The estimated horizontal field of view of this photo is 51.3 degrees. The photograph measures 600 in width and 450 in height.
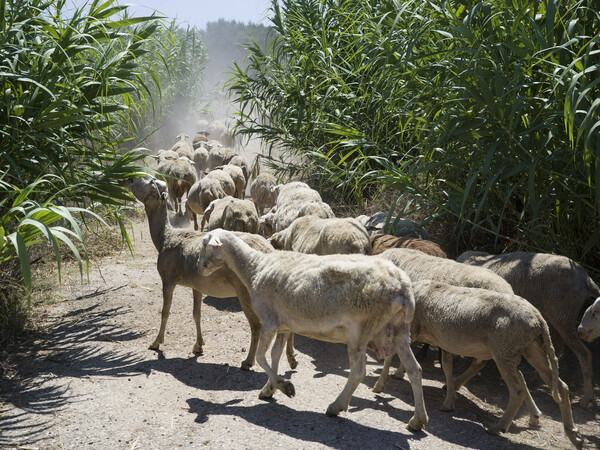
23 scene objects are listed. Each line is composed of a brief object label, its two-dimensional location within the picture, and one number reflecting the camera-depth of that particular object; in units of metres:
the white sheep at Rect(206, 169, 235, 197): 12.15
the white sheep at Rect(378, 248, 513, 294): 5.52
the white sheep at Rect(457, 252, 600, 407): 5.67
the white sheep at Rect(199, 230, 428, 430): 4.62
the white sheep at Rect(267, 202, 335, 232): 8.60
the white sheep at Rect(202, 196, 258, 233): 8.58
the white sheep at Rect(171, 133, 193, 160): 17.50
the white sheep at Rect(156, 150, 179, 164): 15.49
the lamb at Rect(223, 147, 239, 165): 17.14
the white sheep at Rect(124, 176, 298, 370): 6.04
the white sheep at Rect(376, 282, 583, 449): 4.75
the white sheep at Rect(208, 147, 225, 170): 17.31
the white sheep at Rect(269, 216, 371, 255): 6.74
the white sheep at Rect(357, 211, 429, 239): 7.79
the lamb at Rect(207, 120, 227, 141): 29.29
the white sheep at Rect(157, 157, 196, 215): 13.24
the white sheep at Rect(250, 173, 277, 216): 13.09
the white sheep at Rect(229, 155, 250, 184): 15.56
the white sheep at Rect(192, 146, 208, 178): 18.19
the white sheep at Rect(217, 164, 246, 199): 13.50
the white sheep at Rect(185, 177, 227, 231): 11.30
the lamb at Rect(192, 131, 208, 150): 22.06
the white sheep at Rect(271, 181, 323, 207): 9.59
